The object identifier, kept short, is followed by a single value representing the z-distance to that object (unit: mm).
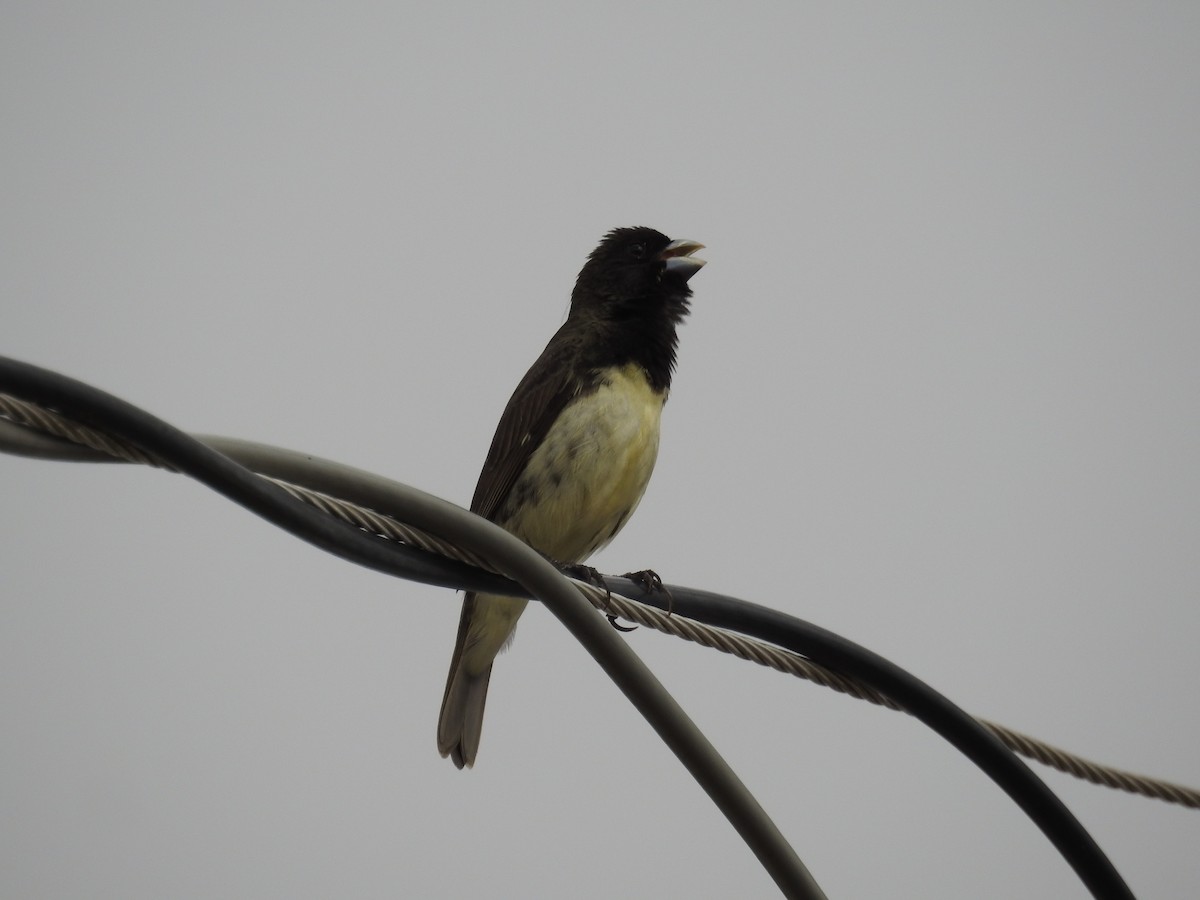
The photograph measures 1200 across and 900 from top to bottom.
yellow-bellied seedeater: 3812
